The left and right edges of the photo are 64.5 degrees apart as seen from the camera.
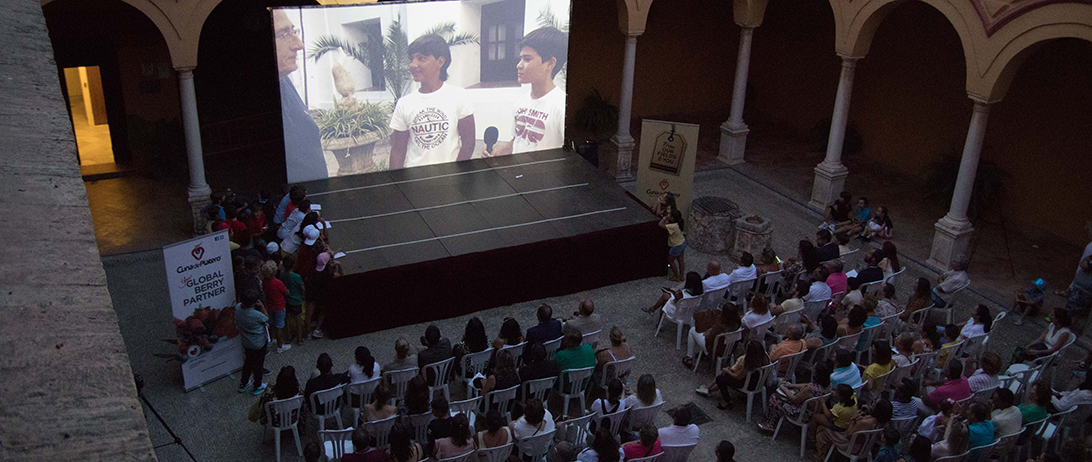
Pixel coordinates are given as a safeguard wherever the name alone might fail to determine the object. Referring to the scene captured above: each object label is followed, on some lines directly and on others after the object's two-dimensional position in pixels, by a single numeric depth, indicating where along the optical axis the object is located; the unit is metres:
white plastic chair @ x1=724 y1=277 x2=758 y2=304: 10.94
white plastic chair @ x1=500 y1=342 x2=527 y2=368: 9.12
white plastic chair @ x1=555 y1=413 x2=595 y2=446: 7.81
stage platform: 10.80
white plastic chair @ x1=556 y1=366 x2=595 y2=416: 8.78
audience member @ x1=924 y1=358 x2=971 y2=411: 8.28
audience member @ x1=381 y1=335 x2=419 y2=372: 8.52
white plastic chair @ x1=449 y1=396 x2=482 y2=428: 8.12
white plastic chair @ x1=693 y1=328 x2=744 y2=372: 9.50
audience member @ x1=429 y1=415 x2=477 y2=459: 7.13
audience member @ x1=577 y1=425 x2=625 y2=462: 6.94
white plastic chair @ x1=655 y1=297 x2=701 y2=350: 10.48
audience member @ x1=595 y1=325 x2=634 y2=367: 8.90
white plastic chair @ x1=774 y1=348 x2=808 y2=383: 9.02
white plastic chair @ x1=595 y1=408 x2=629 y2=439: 7.90
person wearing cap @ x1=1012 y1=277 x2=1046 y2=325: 11.62
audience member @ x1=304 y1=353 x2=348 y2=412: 8.05
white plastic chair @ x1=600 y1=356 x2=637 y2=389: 8.94
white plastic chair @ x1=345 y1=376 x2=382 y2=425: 8.42
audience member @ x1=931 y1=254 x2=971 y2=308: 10.71
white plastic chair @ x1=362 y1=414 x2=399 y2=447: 7.68
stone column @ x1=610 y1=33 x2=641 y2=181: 15.43
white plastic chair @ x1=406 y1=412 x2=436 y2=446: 7.82
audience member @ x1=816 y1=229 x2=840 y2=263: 11.15
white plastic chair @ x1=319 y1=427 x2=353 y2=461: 7.45
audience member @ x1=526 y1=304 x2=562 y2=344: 9.12
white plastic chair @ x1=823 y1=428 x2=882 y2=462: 7.91
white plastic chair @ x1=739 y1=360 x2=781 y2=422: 8.95
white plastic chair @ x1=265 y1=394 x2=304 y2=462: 8.02
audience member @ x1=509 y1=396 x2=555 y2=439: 7.38
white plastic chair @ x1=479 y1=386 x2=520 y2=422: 8.28
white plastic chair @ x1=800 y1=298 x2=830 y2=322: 10.30
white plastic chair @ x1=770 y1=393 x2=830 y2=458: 8.46
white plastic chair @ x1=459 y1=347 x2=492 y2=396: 9.05
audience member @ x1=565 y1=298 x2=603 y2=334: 9.28
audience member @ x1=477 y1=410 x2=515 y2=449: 7.31
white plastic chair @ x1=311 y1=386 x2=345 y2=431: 8.17
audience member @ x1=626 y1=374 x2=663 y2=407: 7.88
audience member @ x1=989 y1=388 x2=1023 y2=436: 7.81
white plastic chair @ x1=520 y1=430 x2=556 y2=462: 7.54
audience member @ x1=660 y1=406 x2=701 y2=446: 7.59
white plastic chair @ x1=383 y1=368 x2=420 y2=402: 8.59
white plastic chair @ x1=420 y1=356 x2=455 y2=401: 8.77
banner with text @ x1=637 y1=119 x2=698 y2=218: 13.16
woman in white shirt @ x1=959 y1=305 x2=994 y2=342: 9.45
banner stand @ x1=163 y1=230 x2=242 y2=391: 8.77
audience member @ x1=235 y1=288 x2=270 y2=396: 8.89
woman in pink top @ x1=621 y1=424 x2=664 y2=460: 7.14
